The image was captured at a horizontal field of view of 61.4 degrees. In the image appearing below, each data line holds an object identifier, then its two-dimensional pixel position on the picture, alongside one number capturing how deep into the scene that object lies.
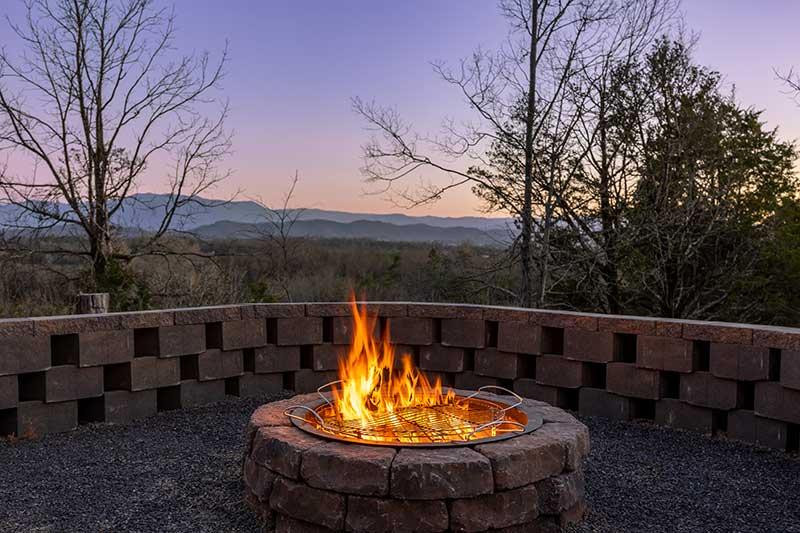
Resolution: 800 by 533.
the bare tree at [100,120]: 8.80
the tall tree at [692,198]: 9.73
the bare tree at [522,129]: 8.95
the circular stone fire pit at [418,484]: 2.90
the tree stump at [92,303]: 5.27
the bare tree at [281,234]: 9.84
